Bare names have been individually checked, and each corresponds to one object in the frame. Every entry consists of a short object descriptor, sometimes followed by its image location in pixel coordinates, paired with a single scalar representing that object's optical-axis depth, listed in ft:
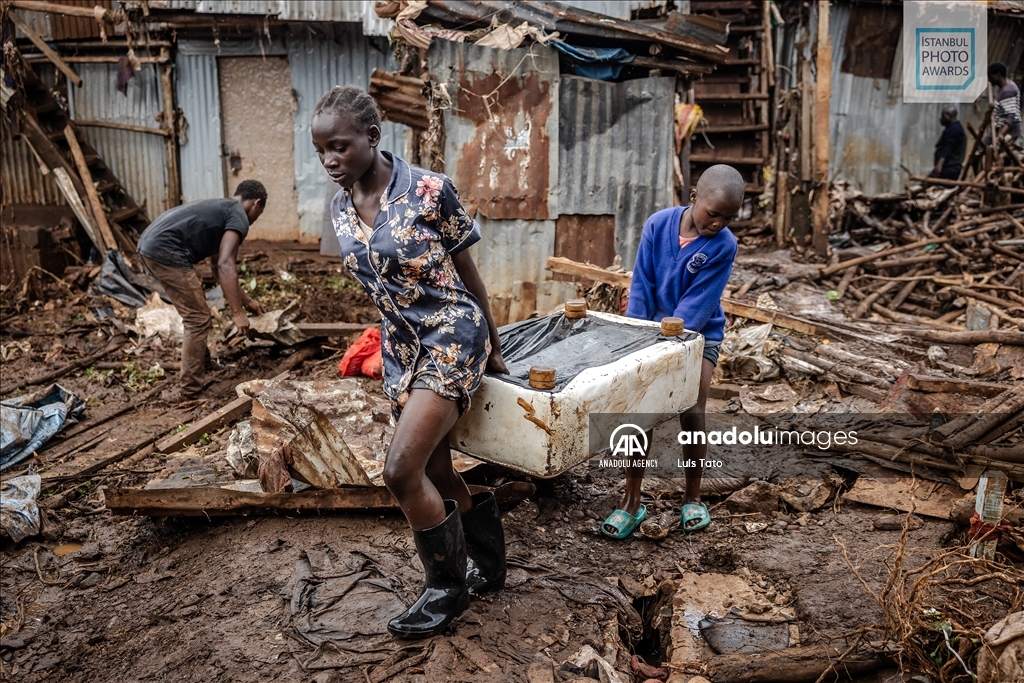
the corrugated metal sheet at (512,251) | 23.30
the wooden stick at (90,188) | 32.71
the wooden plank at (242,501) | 12.64
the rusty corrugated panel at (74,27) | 34.04
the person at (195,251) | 20.74
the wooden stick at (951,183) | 29.50
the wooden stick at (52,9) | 29.09
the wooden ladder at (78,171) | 32.96
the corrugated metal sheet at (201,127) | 34.58
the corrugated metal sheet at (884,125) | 42.06
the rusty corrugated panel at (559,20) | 21.21
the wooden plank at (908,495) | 12.35
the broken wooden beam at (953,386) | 14.75
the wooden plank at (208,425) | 17.85
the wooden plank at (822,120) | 30.53
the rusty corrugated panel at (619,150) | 22.85
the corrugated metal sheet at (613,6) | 32.78
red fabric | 20.29
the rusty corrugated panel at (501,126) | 21.88
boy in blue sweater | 11.25
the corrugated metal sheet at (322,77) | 34.24
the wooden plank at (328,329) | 23.86
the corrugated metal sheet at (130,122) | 35.17
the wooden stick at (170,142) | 34.42
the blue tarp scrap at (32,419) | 17.98
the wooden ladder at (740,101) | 42.29
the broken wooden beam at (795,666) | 9.26
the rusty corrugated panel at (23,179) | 35.88
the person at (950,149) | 38.01
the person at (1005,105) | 31.71
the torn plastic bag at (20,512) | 14.51
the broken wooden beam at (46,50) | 32.65
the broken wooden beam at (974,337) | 17.79
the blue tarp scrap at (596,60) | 21.75
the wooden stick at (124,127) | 34.94
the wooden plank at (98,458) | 17.08
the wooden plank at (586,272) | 20.01
